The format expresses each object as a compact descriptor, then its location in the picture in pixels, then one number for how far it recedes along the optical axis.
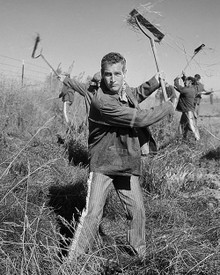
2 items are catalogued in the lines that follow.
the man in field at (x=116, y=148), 2.26
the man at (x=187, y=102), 8.20
